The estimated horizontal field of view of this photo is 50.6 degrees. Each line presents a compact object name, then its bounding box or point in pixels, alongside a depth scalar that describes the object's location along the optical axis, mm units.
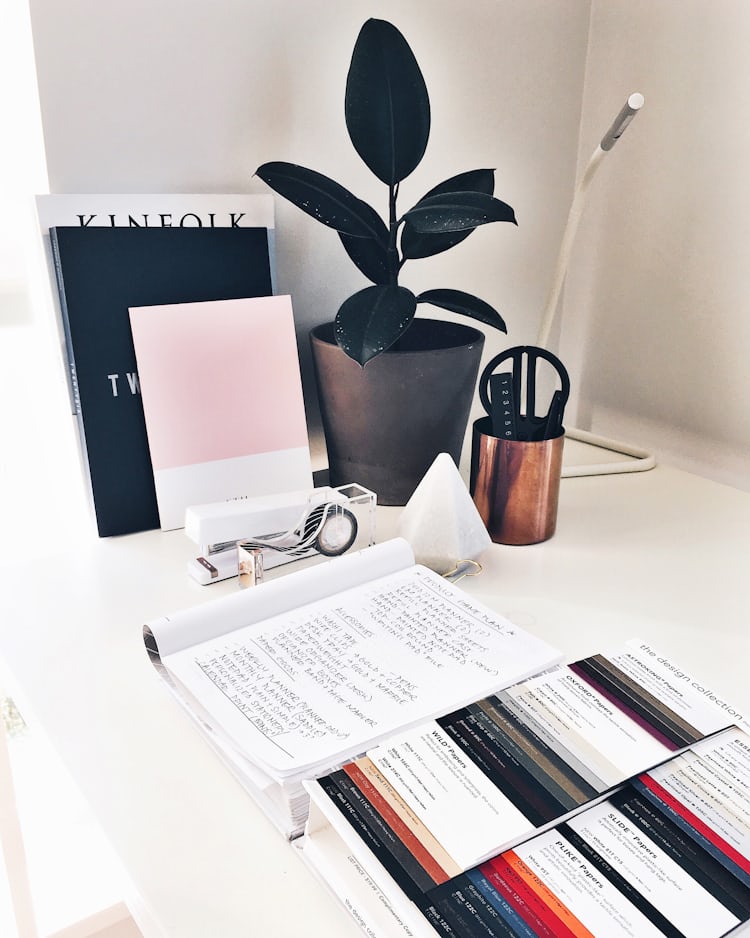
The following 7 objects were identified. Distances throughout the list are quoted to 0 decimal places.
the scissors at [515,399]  888
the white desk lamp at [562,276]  917
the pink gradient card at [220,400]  885
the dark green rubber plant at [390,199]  815
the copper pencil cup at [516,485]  868
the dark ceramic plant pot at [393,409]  915
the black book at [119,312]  846
